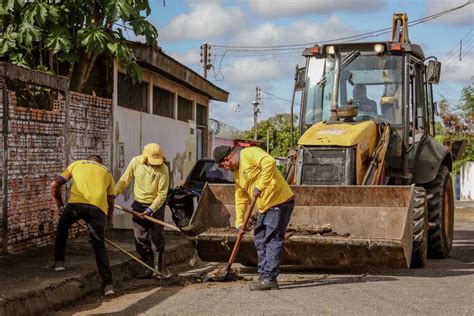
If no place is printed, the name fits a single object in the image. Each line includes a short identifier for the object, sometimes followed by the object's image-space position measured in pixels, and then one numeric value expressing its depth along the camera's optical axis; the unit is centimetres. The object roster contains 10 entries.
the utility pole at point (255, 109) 5541
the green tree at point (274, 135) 5009
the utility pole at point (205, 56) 4766
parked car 1598
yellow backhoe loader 1055
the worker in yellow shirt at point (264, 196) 977
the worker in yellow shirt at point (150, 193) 1112
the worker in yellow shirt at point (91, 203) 959
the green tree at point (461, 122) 4320
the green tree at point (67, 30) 1302
